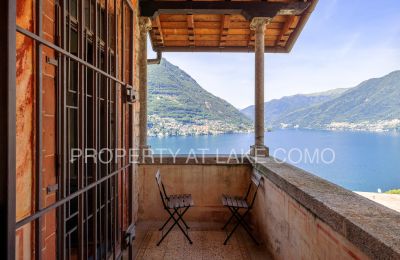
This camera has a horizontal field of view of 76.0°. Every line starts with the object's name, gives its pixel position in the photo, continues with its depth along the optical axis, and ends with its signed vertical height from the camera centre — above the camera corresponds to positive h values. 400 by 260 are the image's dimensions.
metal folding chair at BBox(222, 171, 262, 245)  3.33 -0.96
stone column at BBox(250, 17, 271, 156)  4.25 +0.78
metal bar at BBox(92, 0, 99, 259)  1.51 +0.08
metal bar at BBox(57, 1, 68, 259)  1.22 -0.05
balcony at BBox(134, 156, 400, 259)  1.35 -0.74
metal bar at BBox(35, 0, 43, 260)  1.04 -0.05
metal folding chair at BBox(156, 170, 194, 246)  3.28 -0.94
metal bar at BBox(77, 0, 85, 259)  1.34 +0.06
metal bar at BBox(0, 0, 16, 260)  0.77 +0.02
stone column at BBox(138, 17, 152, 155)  4.34 +0.80
